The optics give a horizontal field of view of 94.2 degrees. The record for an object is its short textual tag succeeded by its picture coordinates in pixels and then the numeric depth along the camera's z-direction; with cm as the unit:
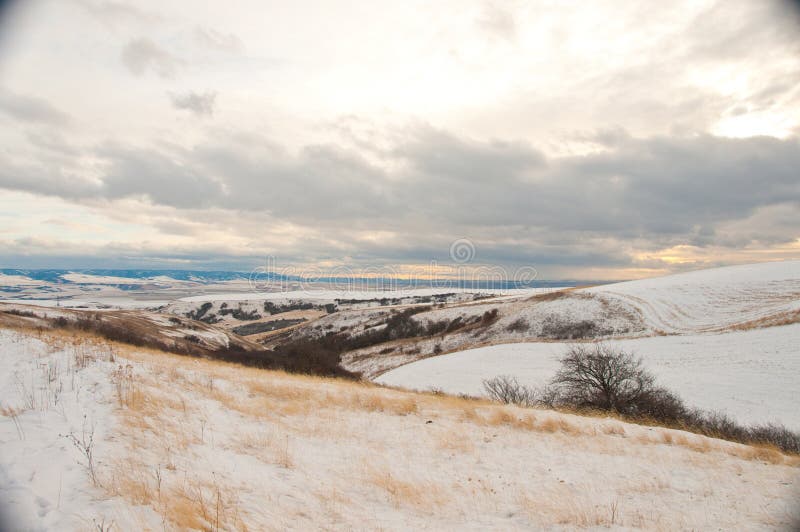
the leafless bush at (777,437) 1332
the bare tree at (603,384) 1878
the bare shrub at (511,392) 2153
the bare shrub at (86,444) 533
